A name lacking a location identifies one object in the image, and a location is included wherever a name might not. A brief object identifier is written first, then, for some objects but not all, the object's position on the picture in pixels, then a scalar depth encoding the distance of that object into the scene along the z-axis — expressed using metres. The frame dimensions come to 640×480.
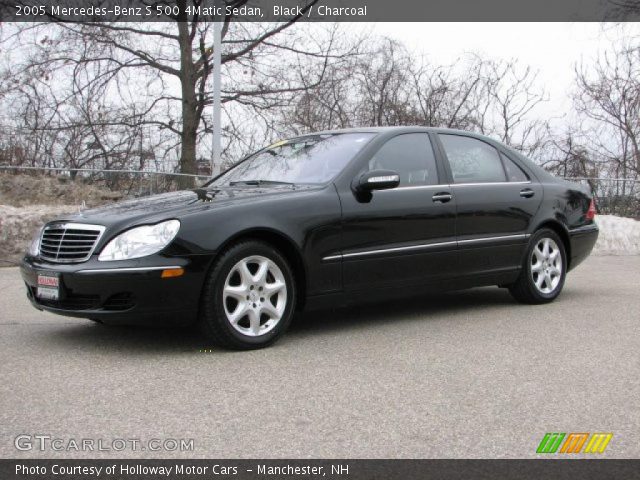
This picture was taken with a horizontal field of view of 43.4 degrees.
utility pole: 14.35
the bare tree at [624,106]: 20.38
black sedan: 4.95
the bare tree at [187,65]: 19.58
